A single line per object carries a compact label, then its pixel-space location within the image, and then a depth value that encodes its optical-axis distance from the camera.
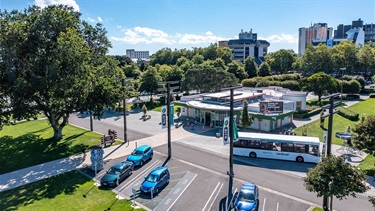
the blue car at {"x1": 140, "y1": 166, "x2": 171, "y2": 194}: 21.38
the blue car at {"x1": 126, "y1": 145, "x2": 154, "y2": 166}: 27.11
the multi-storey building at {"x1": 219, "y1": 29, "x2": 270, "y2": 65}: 162.12
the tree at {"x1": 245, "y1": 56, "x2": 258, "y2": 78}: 93.88
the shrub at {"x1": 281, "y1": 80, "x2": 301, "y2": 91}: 74.38
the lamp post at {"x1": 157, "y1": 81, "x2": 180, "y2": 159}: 26.97
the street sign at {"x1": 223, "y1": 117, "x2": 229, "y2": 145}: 24.58
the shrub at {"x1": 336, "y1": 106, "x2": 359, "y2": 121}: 46.50
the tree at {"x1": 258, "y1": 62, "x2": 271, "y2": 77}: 93.75
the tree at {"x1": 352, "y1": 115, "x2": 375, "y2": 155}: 24.28
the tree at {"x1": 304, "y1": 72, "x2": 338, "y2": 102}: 57.22
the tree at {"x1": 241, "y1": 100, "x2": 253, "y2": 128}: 37.19
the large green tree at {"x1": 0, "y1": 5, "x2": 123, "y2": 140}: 28.11
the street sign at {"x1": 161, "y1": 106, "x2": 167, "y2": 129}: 31.06
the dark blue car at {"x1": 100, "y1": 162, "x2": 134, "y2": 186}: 22.61
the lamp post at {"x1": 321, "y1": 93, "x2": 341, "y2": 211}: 17.56
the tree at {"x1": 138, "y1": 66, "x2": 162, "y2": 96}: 63.34
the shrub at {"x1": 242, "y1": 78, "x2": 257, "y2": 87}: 77.81
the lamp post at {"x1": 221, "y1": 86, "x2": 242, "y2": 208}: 20.88
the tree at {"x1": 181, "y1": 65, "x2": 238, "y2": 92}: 64.44
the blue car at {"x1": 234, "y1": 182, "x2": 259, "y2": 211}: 18.47
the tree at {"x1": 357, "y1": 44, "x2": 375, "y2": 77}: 81.88
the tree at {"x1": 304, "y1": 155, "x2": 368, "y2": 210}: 16.48
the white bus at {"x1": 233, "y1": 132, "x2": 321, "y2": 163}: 27.88
